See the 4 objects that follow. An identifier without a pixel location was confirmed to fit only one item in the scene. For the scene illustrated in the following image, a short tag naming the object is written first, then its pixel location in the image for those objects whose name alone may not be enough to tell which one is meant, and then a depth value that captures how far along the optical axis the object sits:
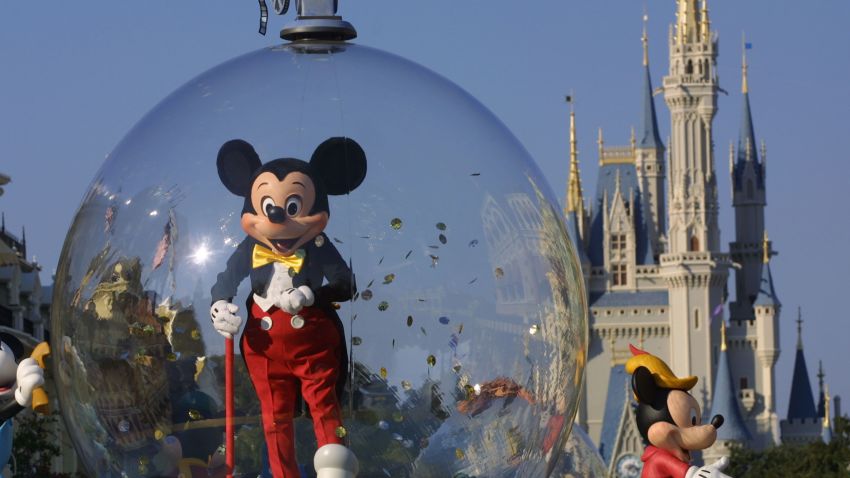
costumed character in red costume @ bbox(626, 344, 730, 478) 16.16
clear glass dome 12.02
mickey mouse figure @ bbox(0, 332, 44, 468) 15.06
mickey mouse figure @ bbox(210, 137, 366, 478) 12.07
